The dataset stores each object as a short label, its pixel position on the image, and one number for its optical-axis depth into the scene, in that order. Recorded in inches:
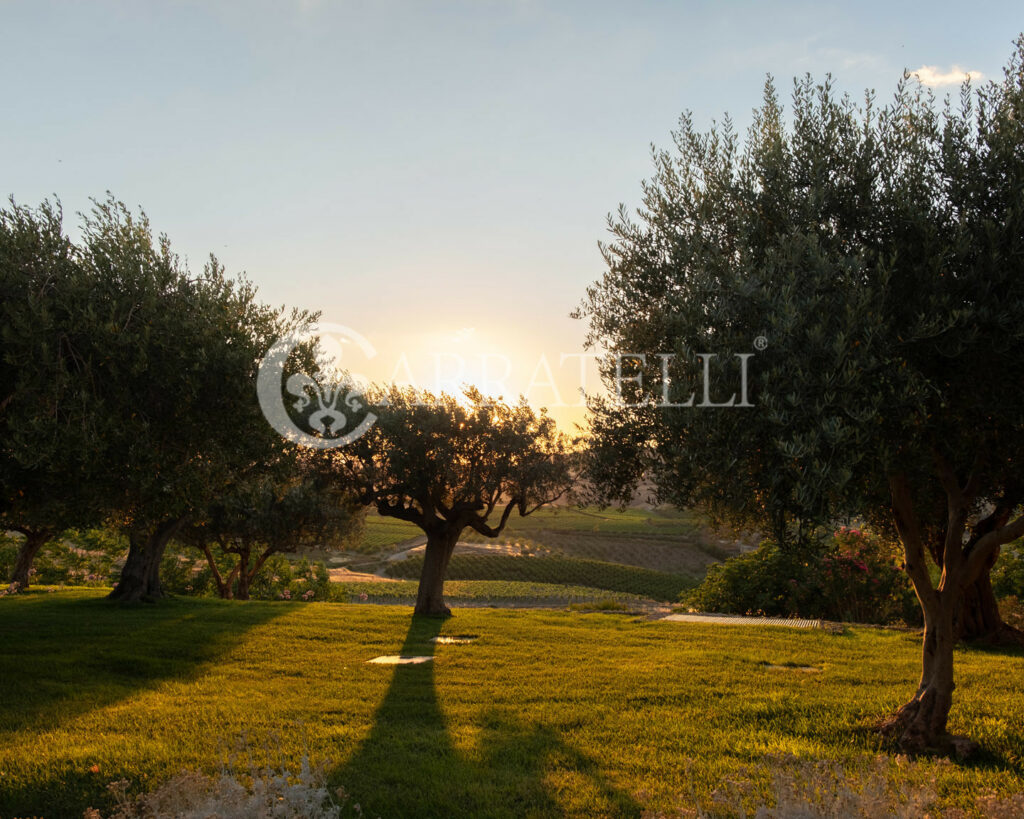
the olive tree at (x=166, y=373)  426.3
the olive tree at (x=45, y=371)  390.3
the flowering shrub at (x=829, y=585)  810.2
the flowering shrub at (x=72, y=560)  1322.6
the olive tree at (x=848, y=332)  269.4
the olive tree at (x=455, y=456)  758.5
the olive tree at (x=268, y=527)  1087.6
